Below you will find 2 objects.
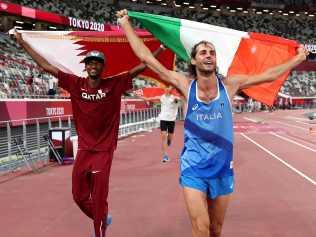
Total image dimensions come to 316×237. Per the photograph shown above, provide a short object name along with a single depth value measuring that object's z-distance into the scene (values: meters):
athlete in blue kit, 4.41
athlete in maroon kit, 5.50
